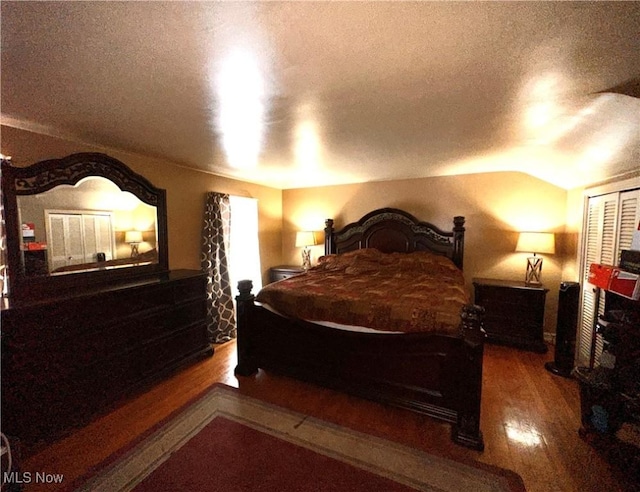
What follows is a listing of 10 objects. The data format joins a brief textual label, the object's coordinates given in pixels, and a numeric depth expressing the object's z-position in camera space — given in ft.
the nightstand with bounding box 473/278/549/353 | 9.61
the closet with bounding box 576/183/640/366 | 6.68
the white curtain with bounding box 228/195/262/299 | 12.32
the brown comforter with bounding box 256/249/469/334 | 6.39
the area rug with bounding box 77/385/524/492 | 4.82
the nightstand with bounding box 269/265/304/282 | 14.29
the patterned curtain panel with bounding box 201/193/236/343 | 11.00
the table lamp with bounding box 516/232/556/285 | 9.70
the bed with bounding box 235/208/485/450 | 5.73
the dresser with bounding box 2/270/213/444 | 5.36
